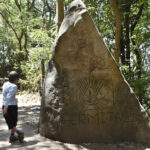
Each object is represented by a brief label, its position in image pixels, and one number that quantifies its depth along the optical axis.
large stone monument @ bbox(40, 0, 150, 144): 4.68
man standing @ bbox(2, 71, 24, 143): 4.13
